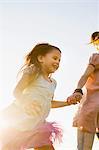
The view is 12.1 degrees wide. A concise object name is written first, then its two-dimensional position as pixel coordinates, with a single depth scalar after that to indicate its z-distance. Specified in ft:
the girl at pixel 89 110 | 17.81
